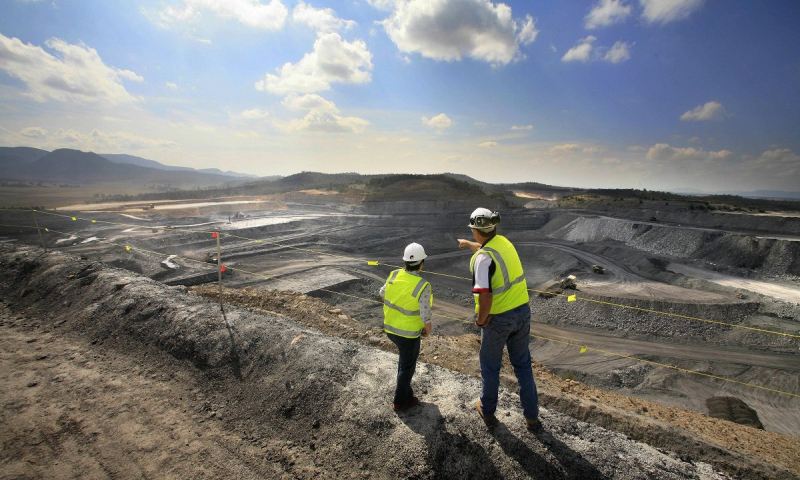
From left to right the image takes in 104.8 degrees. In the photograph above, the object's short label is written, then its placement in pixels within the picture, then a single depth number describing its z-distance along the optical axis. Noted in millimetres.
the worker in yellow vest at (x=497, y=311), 3275
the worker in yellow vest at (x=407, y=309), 3529
